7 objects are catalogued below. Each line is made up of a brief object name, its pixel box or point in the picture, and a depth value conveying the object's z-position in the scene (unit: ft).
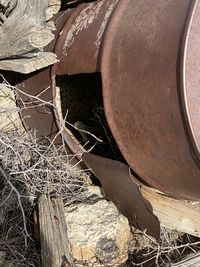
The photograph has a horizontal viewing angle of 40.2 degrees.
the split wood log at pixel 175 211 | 5.56
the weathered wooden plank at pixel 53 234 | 4.70
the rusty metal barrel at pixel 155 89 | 4.19
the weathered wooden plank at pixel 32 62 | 5.16
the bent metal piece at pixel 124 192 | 5.19
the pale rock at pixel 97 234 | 5.03
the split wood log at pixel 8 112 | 6.14
